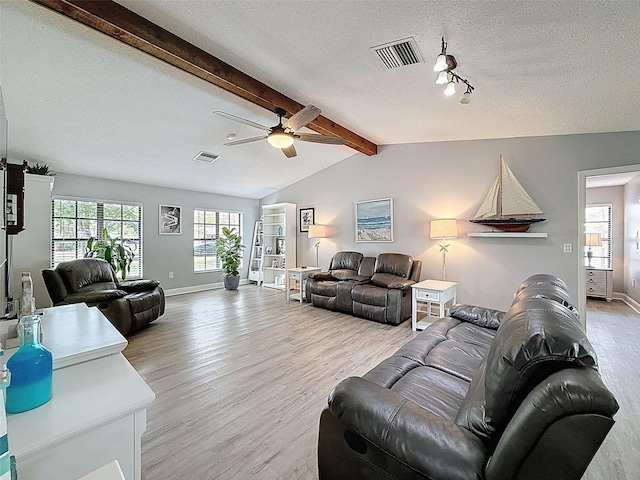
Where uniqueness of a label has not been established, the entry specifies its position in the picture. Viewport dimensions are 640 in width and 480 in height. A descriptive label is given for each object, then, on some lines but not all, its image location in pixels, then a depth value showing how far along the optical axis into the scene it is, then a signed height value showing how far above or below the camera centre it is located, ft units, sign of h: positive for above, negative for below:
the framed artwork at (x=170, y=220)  21.01 +1.32
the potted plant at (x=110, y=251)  17.01 -0.82
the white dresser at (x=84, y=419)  2.83 -1.90
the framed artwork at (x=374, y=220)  17.98 +1.09
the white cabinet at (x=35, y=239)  13.34 -0.05
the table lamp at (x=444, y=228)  14.65 +0.47
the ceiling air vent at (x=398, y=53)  7.52 +5.02
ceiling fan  9.62 +3.87
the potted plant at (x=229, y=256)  23.24 -1.48
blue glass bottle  3.02 -1.43
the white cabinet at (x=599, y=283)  18.22 -2.91
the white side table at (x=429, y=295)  13.21 -2.68
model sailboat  13.20 +1.45
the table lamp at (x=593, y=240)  18.53 -0.19
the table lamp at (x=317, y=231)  20.49 +0.46
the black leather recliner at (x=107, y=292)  11.85 -2.34
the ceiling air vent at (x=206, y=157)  16.56 +4.69
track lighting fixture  7.18 +4.45
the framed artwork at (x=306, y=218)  22.45 +1.53
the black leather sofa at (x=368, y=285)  14.38 -2.64
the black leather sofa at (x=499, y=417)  2.68 -2.15
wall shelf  13.11 +0.14
